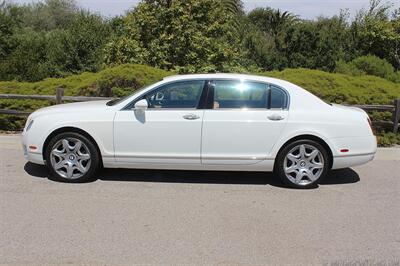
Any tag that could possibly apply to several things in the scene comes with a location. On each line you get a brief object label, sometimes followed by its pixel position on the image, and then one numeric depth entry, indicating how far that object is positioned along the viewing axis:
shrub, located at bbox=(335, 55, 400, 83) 15.16
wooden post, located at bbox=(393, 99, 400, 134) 9.31
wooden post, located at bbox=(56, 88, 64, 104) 9.71
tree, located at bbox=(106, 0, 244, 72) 14.53
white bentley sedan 6.15
